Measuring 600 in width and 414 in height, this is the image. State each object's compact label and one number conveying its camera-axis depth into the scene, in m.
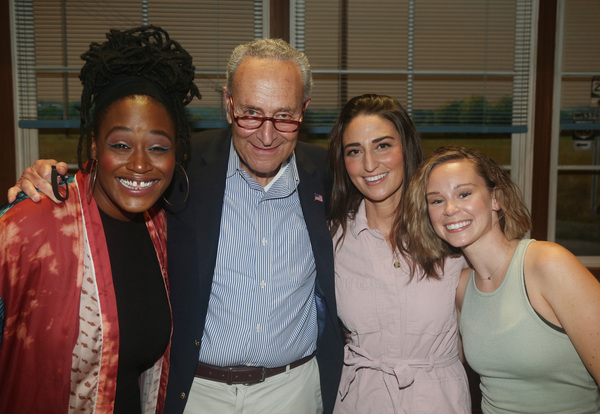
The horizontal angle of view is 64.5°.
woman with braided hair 1.43
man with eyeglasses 1.83
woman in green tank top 1.59
